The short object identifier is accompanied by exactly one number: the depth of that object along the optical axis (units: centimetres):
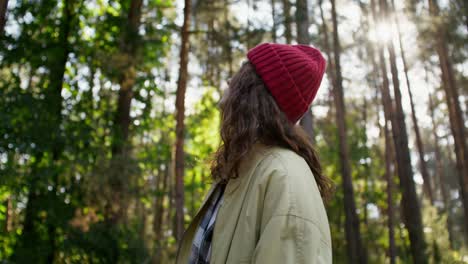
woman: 141
